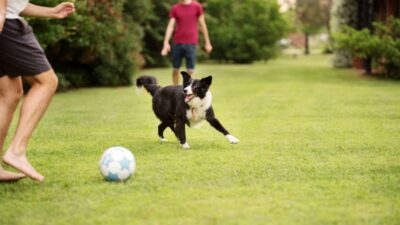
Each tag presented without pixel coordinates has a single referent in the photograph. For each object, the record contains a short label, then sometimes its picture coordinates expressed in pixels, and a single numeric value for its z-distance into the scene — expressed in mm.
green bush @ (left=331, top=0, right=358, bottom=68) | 24016
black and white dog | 6953
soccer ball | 5082
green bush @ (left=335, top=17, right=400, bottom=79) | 16266
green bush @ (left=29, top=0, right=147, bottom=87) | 14305
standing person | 11742
